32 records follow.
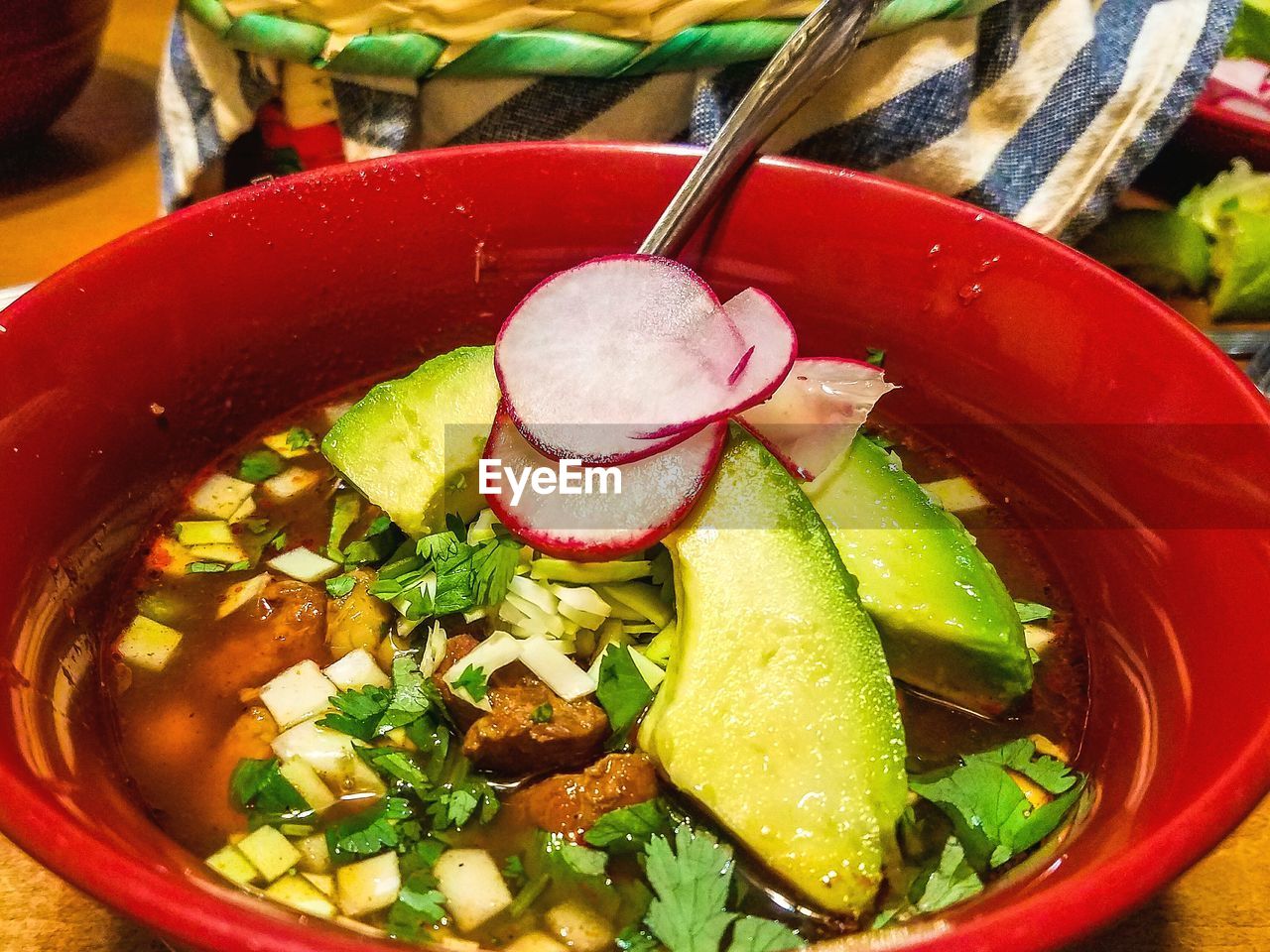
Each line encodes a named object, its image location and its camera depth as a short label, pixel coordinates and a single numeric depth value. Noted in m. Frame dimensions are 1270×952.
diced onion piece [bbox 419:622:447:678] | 0.15
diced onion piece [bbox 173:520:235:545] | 0.17
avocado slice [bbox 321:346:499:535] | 0.16
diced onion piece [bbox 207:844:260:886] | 0.13
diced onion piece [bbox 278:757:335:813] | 0.14
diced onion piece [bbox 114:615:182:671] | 0.15
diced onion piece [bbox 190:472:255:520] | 0.17
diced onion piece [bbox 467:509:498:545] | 0.15
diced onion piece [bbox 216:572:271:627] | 0.16
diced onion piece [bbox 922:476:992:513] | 0.18
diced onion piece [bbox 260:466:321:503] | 0.18
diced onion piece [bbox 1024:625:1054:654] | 0.16
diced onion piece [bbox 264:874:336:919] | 0.12
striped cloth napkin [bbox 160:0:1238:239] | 0.19
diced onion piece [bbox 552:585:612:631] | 0.14
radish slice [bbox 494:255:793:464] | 0.14
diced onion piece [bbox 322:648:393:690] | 0.15
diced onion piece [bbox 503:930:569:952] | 0.12
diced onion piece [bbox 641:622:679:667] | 0.14
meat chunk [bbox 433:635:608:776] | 0.13
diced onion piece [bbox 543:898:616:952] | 0.12
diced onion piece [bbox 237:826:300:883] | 0.13
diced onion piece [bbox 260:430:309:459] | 0.18
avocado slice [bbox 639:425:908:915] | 0.12
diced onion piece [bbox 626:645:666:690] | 0.14
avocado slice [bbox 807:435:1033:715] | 0.14
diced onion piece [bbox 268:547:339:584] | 0.16
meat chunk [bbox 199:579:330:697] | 0.15
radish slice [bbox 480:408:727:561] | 0.14
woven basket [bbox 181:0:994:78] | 0.18
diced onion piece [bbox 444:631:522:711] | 0.14
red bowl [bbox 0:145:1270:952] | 0.11
